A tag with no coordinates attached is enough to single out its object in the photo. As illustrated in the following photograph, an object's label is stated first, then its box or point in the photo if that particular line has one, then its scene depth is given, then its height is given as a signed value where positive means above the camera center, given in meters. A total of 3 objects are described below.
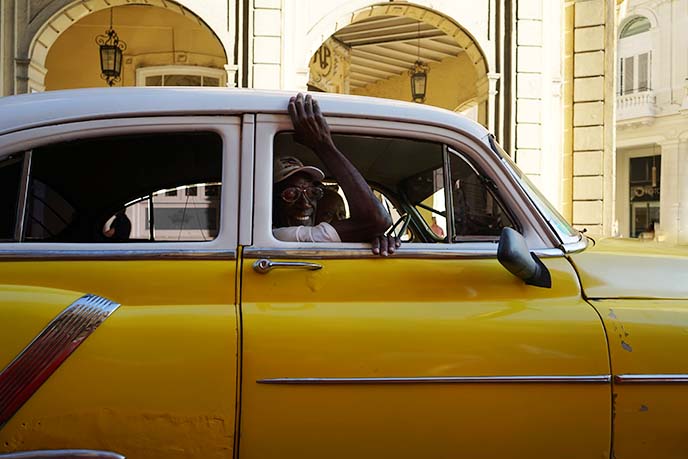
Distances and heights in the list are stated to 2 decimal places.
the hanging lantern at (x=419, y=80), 10.62 +2.78
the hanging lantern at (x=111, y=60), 8.89 +2.58
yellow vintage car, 1.65 -0.24
